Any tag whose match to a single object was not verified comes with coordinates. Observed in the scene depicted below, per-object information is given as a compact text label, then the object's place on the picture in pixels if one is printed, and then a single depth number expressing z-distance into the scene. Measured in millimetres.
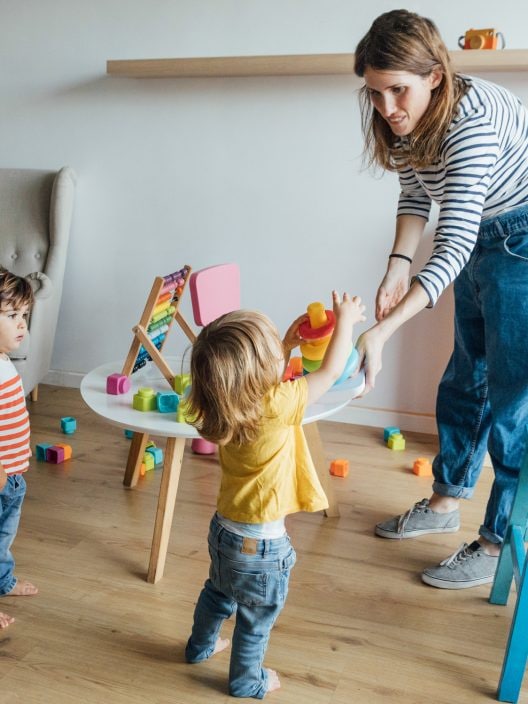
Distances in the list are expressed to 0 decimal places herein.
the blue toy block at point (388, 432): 2805
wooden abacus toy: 2105
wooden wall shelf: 2449
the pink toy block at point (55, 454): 2552
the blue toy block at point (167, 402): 1969
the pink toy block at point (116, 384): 2098
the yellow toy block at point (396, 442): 2748
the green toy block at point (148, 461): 2518
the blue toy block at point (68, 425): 2805
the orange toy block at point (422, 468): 2541
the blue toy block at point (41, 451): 2584
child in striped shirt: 1687
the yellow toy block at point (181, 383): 2102
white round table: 1876
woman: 1546
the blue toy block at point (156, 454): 2562
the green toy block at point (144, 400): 1986
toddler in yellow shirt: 1339
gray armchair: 2975
